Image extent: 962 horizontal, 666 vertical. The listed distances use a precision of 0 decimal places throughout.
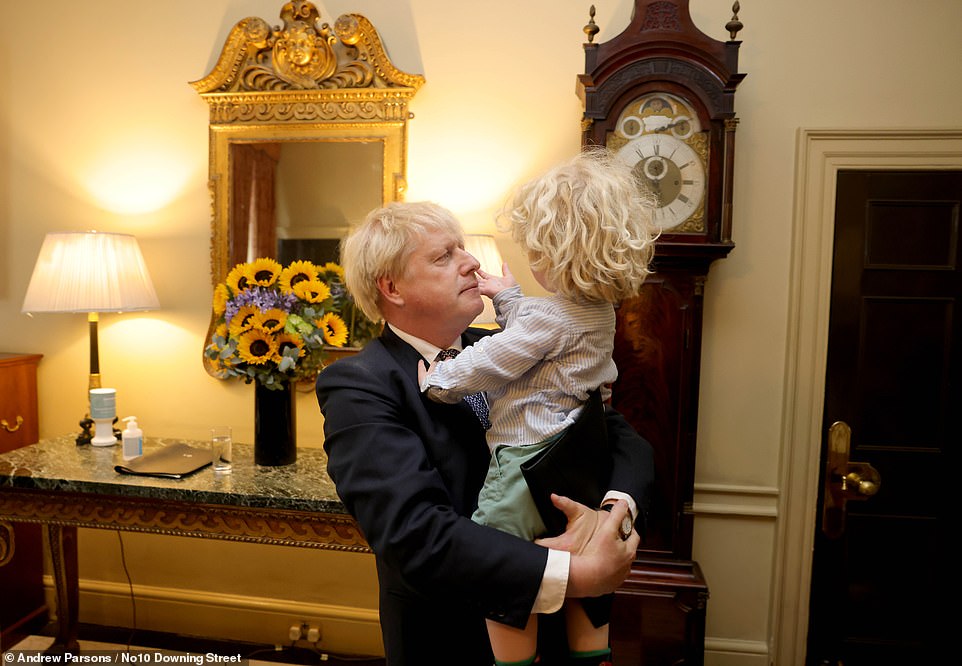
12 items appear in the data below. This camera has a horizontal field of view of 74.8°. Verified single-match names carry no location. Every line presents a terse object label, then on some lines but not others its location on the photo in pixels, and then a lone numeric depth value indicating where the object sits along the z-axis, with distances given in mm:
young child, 1122
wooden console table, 1998
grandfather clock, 1958
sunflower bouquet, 2066
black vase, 2197
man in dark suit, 996
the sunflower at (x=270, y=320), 2064
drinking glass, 2186
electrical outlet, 2592
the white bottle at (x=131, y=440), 2258
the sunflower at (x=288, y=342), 2076
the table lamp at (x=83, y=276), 2311
